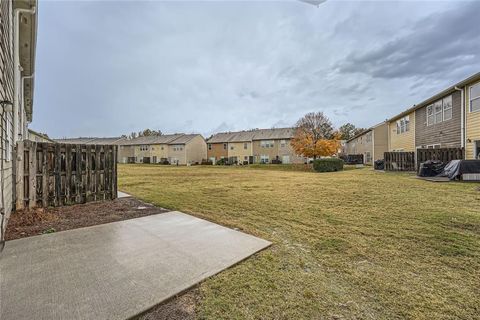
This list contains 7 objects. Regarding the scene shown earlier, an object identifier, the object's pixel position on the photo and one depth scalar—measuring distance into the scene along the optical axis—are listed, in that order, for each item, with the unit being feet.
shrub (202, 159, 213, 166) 149.19
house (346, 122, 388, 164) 102.53
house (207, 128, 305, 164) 137.59
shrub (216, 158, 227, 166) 148.31
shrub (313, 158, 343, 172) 77.36
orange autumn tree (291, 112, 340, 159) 95.20
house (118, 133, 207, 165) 151.64
